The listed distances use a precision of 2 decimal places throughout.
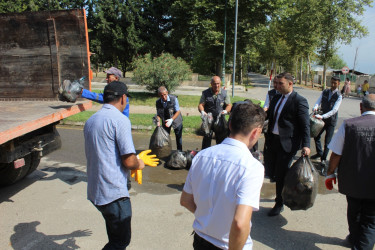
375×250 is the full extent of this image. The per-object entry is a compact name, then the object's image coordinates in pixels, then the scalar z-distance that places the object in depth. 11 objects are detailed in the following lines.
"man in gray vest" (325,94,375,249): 2.50
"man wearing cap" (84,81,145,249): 2.14
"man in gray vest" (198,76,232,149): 5.11
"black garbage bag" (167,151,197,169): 5.25
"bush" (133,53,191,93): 13.72
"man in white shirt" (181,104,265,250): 1.37
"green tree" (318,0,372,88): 24.47
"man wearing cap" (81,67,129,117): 3.92
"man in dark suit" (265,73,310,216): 3.51
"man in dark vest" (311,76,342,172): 5.39
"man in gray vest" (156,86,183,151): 5.47
